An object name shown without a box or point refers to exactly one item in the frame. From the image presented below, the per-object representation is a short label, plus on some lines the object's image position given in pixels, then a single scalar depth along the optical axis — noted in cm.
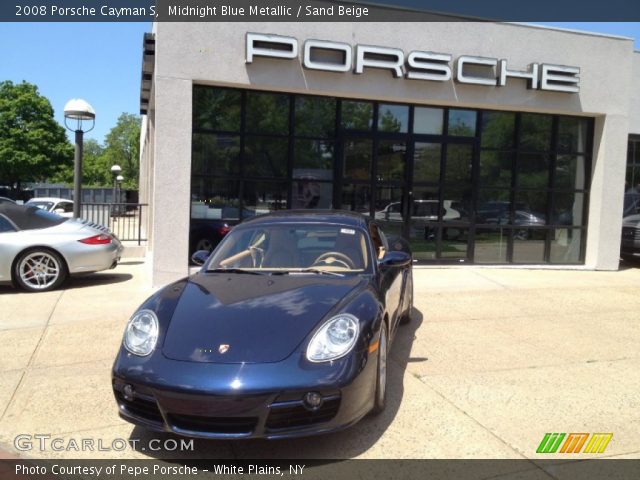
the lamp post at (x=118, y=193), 3118
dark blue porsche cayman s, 314
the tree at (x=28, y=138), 4569
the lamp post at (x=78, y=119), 1212
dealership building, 920
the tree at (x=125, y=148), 7525
